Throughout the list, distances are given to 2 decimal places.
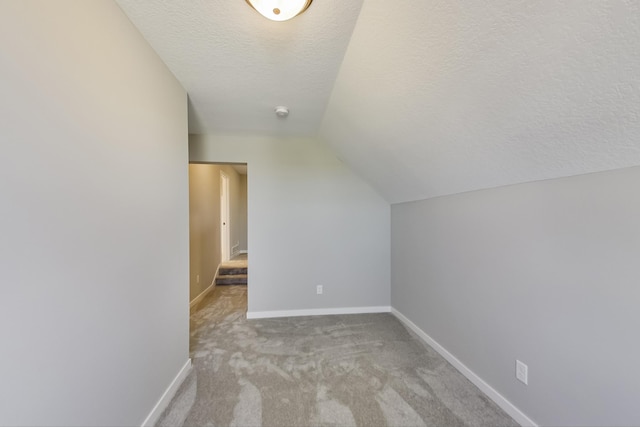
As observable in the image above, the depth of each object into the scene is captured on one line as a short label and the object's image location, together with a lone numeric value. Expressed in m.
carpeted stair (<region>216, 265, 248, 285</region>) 4.59
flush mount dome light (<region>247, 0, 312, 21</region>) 1.11
